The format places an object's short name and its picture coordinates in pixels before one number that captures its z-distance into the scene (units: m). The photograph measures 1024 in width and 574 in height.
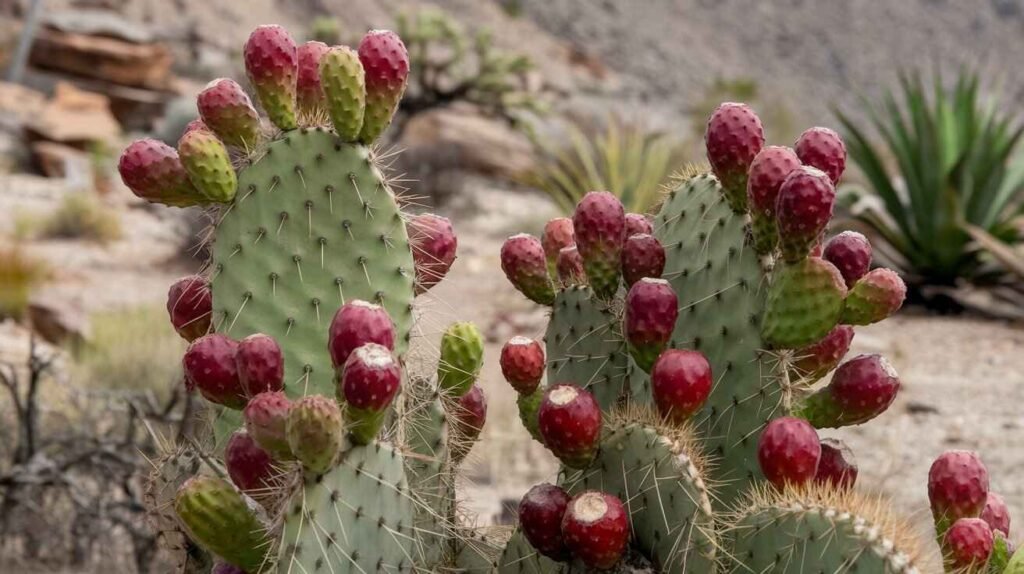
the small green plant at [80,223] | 12.52
